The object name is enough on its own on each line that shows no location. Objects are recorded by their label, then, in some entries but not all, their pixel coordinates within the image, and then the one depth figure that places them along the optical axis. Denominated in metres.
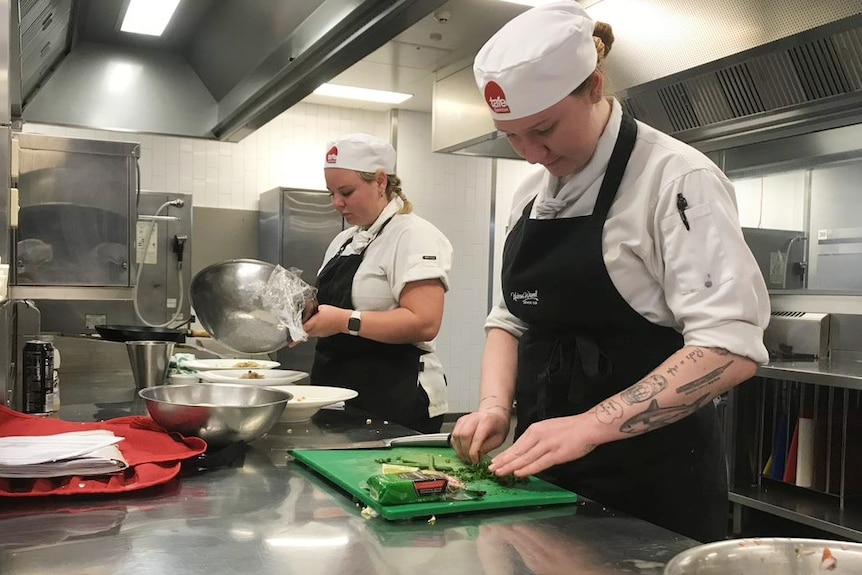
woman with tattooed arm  1.27
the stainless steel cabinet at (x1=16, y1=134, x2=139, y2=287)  2.40
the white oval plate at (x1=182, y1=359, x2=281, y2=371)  2.55
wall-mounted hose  4.95
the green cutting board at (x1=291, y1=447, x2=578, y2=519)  1.16
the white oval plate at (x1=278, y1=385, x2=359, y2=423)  1.88
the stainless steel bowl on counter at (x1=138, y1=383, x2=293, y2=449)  1.51
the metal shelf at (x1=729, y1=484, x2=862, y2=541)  2.88
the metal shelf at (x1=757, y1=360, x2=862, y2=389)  2.79
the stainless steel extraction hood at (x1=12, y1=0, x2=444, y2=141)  2.15
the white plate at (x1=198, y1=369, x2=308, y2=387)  2.12
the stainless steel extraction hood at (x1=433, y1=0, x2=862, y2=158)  2.46
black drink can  2.04
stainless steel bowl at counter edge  0.86
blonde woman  2.32
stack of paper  1.24
